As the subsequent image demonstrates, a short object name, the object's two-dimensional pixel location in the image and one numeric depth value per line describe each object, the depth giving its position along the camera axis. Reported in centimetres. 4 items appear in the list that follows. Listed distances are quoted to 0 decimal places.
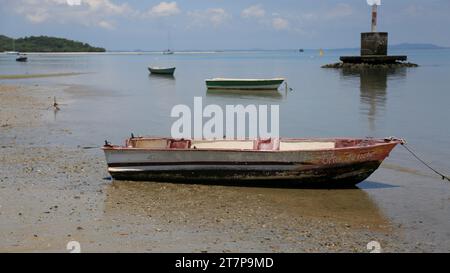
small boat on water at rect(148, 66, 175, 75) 7669
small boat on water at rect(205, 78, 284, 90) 4834
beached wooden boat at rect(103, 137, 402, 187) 1354
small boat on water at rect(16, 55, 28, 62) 12612
